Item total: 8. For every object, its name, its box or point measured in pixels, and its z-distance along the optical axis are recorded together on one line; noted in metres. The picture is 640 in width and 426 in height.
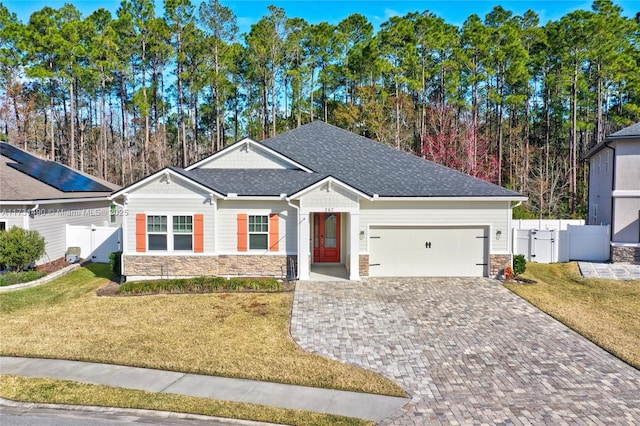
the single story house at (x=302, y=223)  14.92
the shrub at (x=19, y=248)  15.21
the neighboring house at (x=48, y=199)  16.36
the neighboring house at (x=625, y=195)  17.73
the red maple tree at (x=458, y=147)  30.73
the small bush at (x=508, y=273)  15.41
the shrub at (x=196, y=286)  13.75
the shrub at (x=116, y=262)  15.89
